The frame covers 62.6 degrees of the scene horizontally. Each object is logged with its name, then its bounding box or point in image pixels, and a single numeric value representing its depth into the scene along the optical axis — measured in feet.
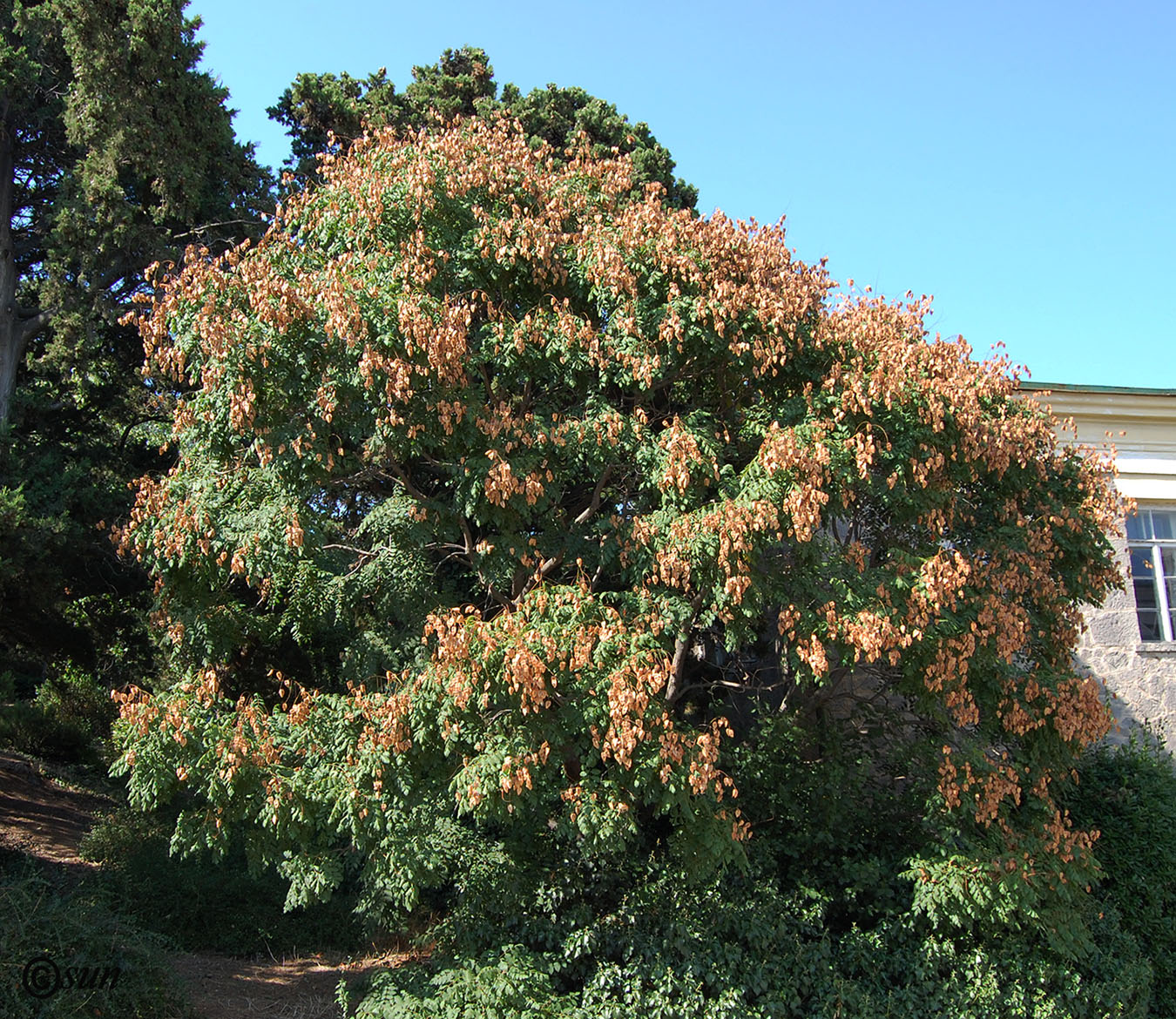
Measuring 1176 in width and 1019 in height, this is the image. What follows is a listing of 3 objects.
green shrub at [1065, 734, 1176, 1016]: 29.45
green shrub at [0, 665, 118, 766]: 52.39
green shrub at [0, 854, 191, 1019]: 21.66
